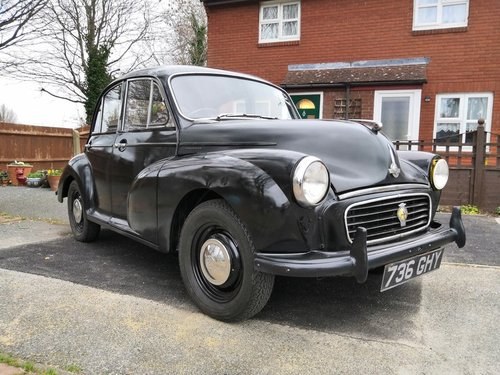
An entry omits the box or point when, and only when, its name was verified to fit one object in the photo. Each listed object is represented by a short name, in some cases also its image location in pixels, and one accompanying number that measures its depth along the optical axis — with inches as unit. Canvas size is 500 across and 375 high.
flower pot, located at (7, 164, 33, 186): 461.4
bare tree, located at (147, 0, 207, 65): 964.0
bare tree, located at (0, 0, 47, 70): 282.0
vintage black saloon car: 97.0
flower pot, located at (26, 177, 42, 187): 442.9
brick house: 425.4
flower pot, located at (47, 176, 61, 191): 411.7
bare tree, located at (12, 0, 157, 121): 986.1
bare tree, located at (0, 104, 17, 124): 1694.9
